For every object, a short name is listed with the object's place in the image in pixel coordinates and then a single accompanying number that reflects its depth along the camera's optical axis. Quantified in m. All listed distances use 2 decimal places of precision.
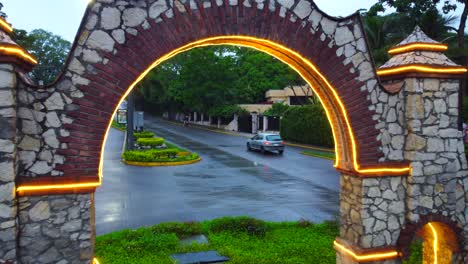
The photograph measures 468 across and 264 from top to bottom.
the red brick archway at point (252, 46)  5.08
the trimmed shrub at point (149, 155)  22.50
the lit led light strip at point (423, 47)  6.49
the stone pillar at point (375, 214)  6.28
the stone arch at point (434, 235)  6.43
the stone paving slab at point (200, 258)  7.67
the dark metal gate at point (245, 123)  47.62
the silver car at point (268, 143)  27.20
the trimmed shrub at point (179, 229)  9.73
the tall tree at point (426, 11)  20.72
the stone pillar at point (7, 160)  4.60
